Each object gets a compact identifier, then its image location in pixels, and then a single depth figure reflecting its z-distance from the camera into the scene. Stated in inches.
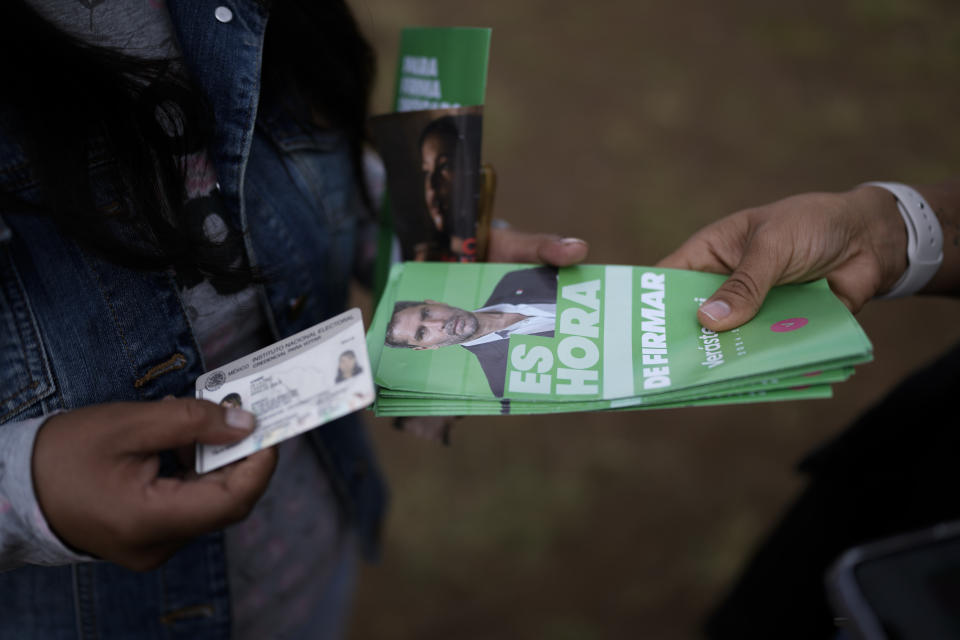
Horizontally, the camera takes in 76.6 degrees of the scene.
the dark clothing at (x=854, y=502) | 36.9
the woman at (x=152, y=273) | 21.9
